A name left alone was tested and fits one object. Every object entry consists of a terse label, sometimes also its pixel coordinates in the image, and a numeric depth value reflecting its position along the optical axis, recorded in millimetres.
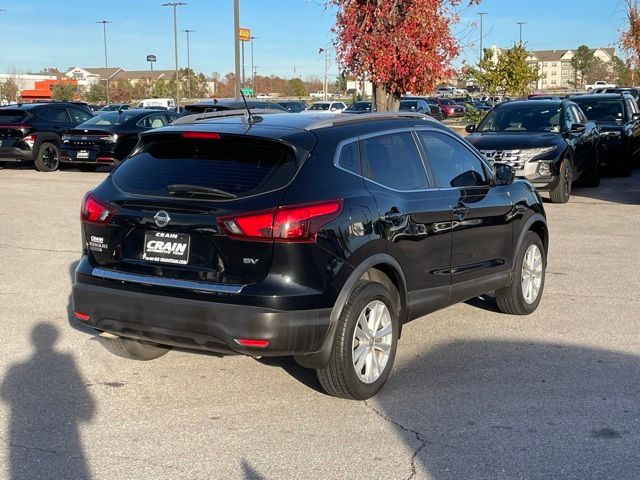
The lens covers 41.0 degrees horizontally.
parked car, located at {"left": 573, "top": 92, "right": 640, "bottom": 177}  19422
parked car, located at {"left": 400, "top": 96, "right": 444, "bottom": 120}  34609
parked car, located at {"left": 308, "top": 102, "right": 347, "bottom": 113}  41188
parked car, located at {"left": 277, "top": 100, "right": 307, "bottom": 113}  34806
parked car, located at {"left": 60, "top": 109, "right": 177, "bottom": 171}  20344
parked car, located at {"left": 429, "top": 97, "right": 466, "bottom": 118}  55825
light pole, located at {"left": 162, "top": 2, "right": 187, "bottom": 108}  65812
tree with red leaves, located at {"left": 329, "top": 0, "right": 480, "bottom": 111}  19203
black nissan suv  4848
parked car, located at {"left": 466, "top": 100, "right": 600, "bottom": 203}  14500
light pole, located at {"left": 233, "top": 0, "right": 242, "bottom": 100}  22281
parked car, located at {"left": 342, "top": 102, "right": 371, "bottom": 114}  35062
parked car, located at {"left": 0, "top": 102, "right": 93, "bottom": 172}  21672
